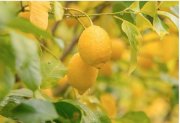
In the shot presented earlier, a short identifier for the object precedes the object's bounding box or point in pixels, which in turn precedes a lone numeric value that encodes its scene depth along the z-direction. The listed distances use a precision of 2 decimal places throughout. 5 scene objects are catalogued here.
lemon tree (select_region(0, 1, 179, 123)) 1.17
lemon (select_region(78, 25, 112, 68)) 1.41
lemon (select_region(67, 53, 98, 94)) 1.48
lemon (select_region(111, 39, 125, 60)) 2.24
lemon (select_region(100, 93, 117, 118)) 2.11
